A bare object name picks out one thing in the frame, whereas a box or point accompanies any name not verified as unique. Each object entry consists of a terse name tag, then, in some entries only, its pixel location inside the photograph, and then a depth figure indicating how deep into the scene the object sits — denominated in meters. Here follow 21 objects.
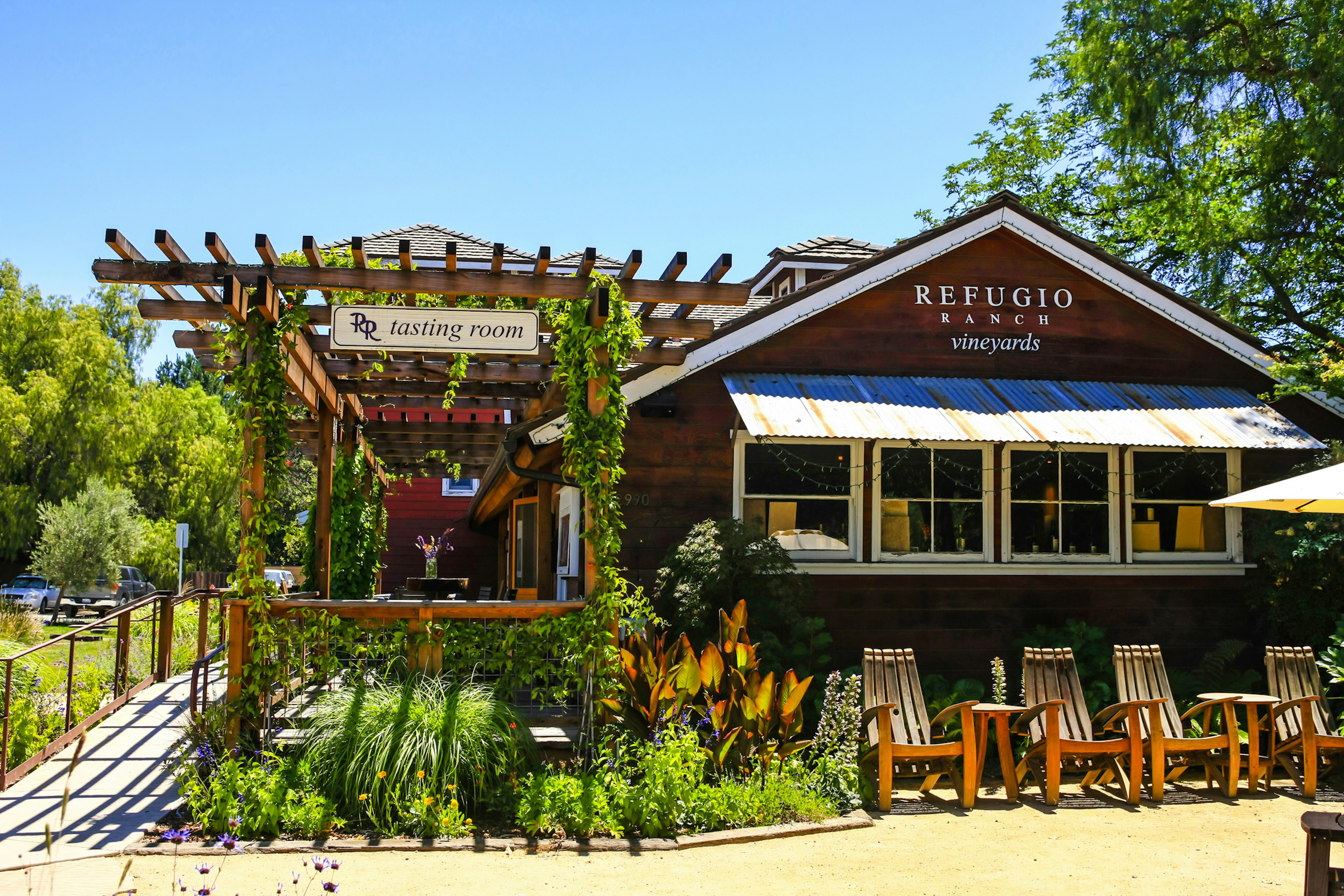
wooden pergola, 6.48
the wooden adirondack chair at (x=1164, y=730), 7.21
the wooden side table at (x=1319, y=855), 4.27
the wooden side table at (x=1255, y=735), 7.31
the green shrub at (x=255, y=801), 5.68
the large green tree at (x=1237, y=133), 14.59
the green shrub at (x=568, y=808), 5.86
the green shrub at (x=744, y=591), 8.31
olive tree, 27.05
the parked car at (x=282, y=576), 32.62
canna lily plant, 6.66
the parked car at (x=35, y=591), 26.66
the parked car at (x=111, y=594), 26.80
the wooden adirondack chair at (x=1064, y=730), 7.04
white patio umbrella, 5.19
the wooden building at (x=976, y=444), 9.42
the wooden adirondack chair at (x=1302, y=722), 7.38
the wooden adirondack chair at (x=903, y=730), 6.82
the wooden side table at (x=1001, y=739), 7.03
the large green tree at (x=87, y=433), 29.91
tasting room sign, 7.04
